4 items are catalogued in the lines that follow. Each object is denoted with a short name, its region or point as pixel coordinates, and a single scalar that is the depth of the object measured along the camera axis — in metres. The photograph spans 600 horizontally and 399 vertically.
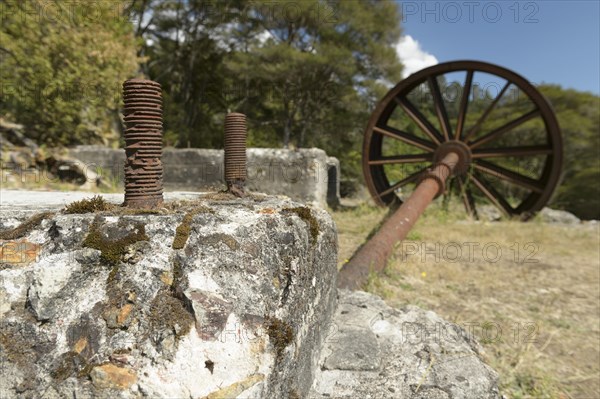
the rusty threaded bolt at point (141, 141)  0.50
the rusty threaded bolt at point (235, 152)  0.66
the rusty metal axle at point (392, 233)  1.03
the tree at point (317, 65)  10.36
